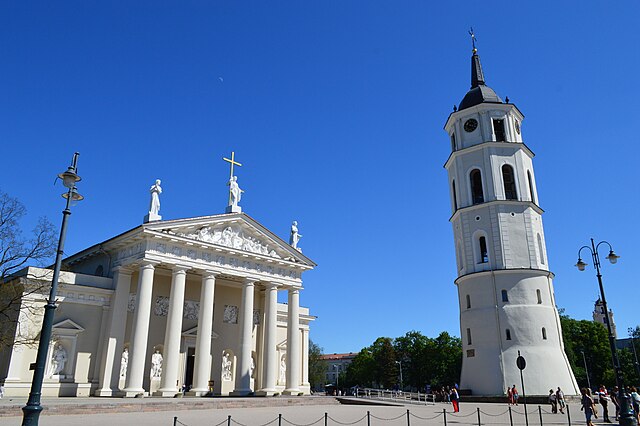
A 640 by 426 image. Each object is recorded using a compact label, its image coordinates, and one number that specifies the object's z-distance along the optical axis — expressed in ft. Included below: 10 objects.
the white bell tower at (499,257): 113.19
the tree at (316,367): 328.49
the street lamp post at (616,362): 51.65
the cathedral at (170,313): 89.00
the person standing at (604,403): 71.00
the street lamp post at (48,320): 30.73
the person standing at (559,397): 84.45
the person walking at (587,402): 60.77
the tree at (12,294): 78.84
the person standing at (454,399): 87.28
